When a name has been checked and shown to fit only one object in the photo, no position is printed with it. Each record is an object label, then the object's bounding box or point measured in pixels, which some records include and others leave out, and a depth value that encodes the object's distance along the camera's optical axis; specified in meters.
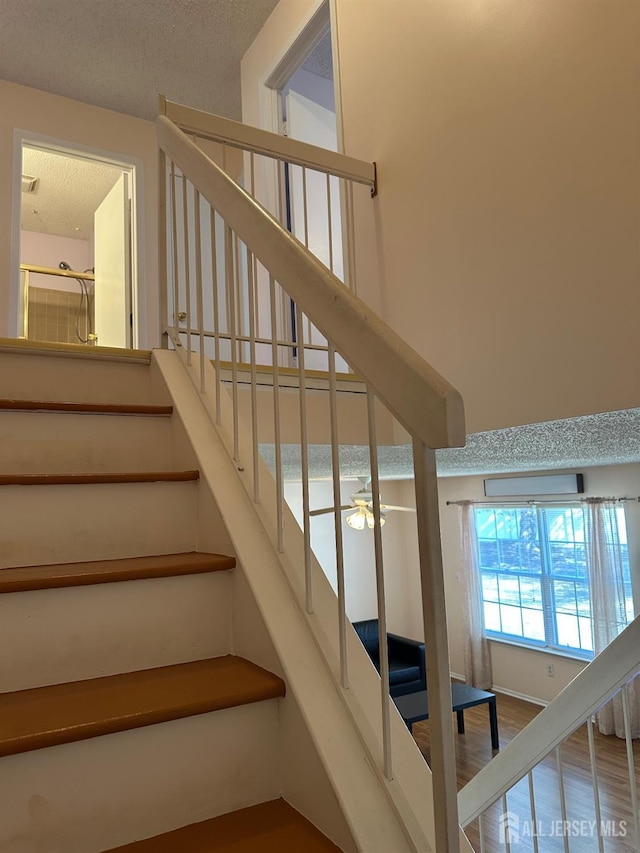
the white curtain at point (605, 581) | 6.43
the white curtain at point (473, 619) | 7.93
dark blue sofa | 6.14
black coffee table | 5.29
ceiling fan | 4.96
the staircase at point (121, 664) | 0.92
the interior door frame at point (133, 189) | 4.34
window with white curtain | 6.98
